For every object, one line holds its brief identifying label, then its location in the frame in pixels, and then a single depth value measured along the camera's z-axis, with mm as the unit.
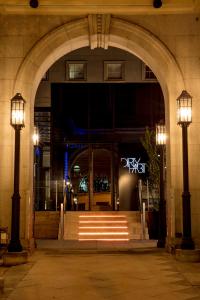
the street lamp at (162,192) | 14323
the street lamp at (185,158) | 11289
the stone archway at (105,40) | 12750
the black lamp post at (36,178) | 22266
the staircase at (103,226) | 18078
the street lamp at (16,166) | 11133
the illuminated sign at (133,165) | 24156
